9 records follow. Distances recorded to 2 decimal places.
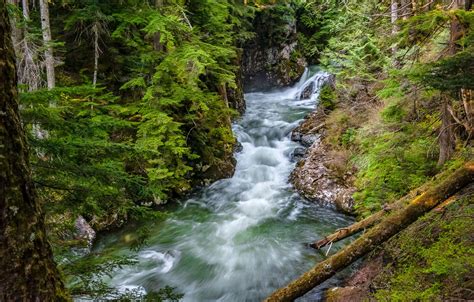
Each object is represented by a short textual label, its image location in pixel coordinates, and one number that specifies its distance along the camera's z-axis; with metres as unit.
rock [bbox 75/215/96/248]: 7.43
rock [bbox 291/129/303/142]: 14.14
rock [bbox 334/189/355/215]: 9.13
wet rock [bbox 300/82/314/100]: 19.83
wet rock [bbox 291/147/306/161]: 12.80
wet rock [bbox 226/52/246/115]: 16.81
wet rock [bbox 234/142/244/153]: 13.61
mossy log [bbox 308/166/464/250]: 5.24
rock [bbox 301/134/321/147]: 13.18
